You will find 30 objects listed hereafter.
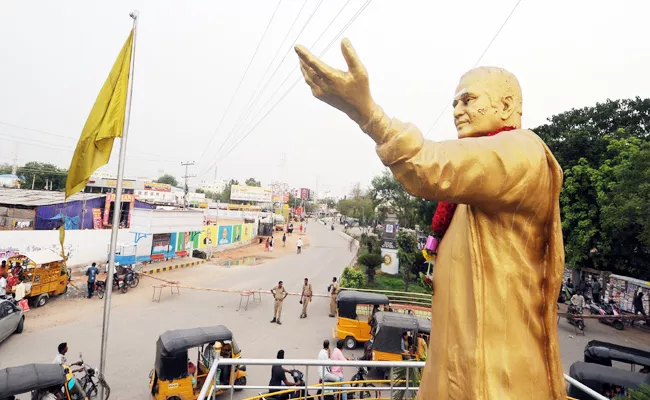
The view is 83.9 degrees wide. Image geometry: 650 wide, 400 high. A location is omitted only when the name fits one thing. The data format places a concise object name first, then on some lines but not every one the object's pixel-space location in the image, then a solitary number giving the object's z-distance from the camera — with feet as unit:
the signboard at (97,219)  71.61
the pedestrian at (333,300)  39.54
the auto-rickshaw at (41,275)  35.29
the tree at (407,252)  50.24
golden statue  4.18
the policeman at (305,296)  38.34
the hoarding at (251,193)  186.39
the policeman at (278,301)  35.94
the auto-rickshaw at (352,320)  31.12
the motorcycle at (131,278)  44.33
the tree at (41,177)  146.50
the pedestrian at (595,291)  46.98
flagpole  14.99
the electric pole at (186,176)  108.00
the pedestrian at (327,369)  21.14
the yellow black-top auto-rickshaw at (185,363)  19.97
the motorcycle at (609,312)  40.22
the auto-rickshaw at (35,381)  15.26
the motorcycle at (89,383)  20.47
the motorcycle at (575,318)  38.11
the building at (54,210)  62.64
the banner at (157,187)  164.53
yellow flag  15.60
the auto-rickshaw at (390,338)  24.99
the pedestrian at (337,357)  22.49
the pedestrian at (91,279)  40.17
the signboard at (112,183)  130.47
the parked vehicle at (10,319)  26.81
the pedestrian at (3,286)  31.88
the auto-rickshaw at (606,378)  20.12
